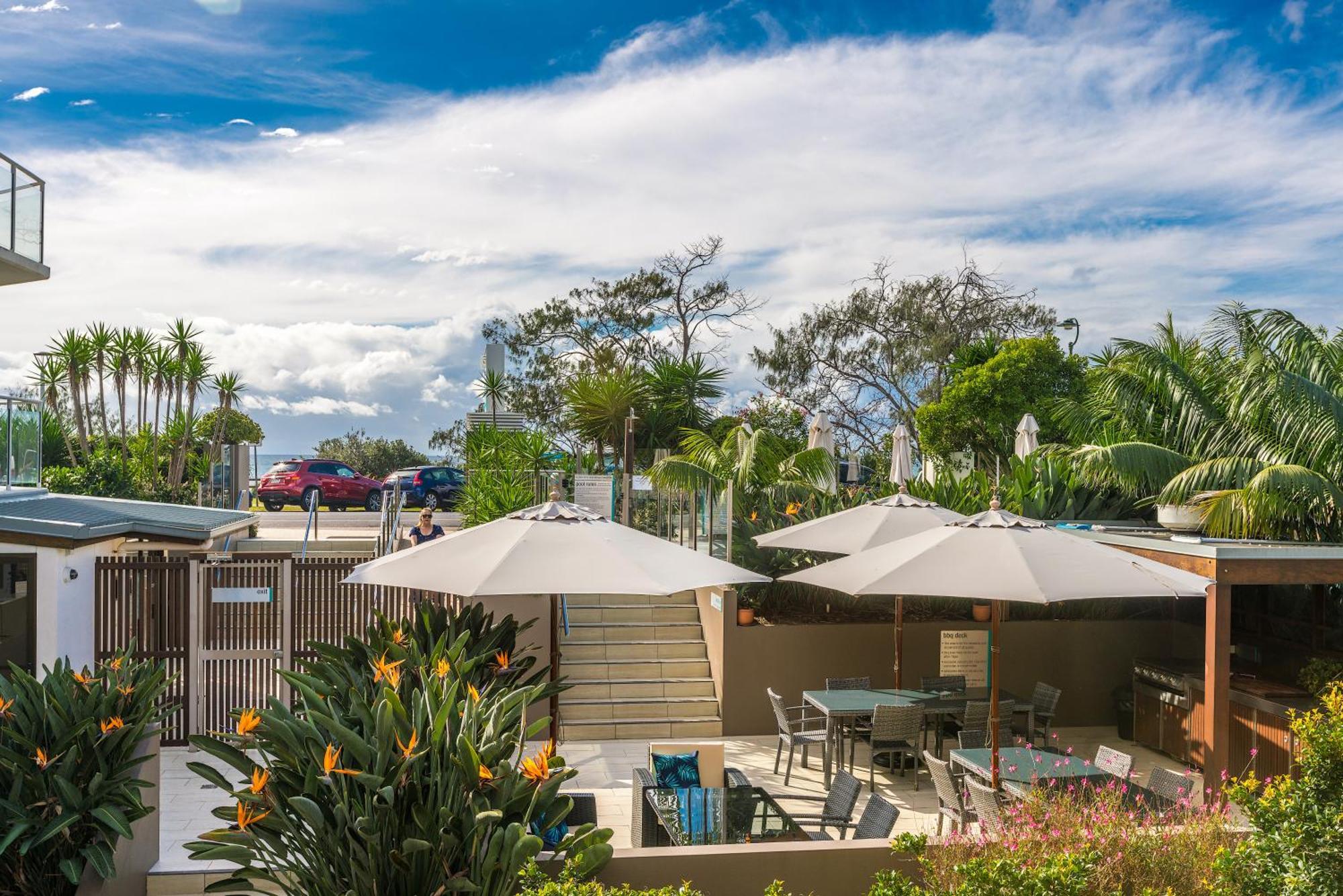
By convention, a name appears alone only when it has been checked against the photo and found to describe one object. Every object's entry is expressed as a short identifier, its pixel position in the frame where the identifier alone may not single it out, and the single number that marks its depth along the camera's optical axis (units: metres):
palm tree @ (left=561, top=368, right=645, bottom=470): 21.22
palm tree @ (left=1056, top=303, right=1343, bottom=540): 10.73
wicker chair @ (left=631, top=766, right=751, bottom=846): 6.55
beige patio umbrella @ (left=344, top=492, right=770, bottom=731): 6.65
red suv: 30.45
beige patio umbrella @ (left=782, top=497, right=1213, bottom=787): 6.95
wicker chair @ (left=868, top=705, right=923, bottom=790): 8.85
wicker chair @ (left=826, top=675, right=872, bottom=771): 9.79
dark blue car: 29.94
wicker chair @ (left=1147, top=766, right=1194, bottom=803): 6.98
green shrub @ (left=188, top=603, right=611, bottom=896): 4.74
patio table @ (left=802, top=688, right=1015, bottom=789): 9.27
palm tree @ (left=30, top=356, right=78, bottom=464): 28.23
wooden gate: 10.31
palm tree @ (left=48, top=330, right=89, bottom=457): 28.28
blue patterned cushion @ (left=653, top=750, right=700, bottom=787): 7.30
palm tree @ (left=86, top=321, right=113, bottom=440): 29.23
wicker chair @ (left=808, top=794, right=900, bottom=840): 6.02
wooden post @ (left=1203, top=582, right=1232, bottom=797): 8.51
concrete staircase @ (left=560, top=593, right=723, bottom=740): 11.32
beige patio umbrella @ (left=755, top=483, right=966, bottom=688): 10.52
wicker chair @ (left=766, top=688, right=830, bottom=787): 9.38
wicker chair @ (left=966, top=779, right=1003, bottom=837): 6.42
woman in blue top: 12.77
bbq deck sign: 10.95
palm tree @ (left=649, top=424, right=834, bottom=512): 13.77
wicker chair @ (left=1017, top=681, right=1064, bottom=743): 9.79
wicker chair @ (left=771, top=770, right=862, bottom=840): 6.59
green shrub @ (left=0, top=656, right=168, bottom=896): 5.86
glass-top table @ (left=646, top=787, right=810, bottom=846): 6.24
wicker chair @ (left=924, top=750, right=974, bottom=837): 7.07
